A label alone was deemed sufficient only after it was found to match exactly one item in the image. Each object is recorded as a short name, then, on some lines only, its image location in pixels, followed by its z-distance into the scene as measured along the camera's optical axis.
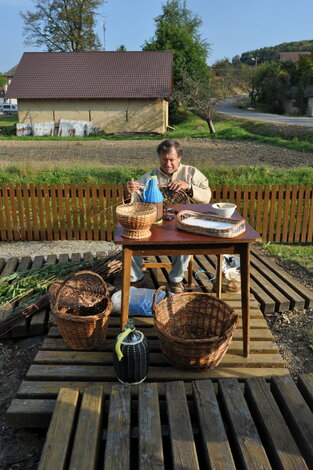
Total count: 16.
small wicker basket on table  2.52
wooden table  2.58
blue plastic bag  3.42
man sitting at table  3.70
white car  51.75
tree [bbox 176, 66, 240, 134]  28.59
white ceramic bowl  2.94
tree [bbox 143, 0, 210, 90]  40.06
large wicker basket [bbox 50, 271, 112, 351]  2.79
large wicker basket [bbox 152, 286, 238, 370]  2.55
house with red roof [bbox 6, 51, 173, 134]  29.62
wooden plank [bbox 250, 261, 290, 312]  3.83
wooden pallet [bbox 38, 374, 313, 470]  1.88
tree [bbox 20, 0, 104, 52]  39.53
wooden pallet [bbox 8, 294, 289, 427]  2.35
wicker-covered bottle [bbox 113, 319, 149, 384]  2.41
